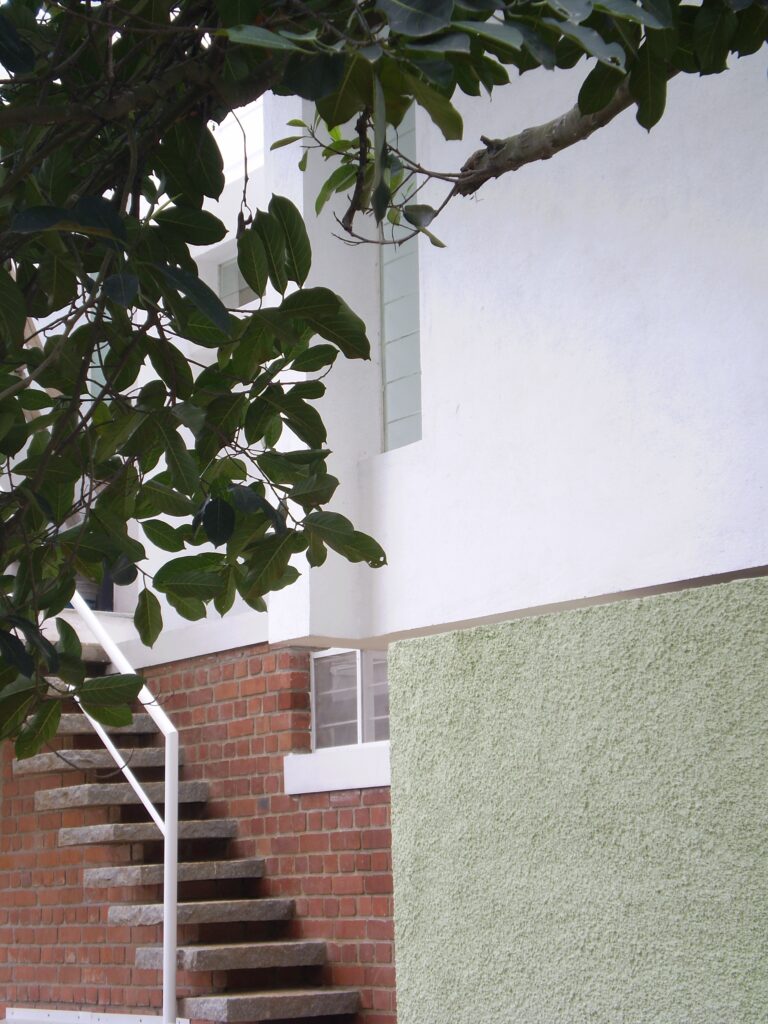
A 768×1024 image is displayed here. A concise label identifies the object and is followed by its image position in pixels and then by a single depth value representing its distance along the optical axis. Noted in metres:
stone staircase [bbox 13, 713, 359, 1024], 5.05
